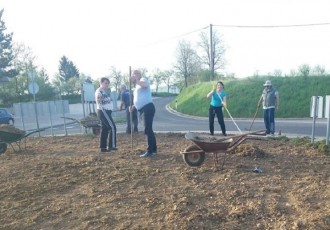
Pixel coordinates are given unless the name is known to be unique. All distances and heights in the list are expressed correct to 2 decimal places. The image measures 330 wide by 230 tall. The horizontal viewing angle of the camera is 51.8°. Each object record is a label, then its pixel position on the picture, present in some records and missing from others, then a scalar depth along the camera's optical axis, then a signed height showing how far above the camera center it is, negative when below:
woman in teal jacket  9.77 -0.69
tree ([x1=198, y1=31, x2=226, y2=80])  54.15 +4.45
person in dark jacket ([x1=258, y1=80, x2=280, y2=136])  10.95 -0.81
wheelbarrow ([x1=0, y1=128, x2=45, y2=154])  8.17 -1.25
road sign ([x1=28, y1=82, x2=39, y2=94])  14.98 -0.10
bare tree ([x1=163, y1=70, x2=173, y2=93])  84.21 +0.50
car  20.86 -1.94
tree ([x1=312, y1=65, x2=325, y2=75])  29.84 +0.60
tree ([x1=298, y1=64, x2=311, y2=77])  28.07 +0.71
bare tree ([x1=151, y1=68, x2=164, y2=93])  85.94 +1.53
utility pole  38.00 +0.63
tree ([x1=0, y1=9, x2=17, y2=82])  41.69 +3.80
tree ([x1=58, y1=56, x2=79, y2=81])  74.12 +3.28
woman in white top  7.77 -0.78
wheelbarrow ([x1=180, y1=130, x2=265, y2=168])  5.95 -1.16
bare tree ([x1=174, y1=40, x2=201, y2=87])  60.73 +3.33
